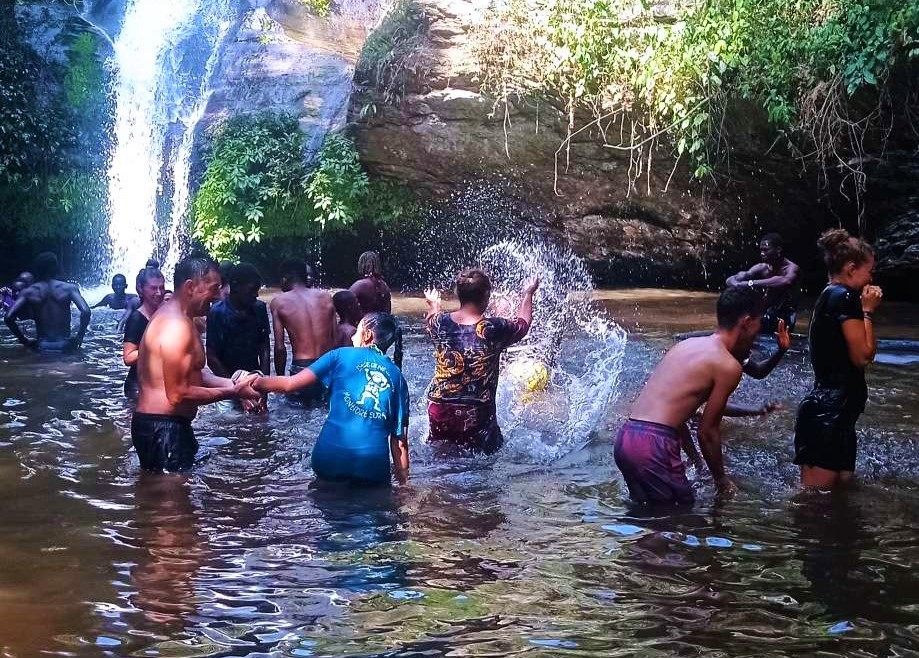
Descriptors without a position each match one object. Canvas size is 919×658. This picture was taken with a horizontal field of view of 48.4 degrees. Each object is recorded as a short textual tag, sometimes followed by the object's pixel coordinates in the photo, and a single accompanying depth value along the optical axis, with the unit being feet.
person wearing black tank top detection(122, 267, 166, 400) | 25.30
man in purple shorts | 17.79
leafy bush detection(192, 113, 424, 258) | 59.52
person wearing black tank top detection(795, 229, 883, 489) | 18.66
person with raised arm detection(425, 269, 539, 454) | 22.12
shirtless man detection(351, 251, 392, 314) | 26.55
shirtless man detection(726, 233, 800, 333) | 35.58
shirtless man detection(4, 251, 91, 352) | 37.11
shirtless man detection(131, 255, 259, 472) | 19.72
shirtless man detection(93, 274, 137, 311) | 45.46
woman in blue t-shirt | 19.35
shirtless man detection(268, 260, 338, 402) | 27.96
